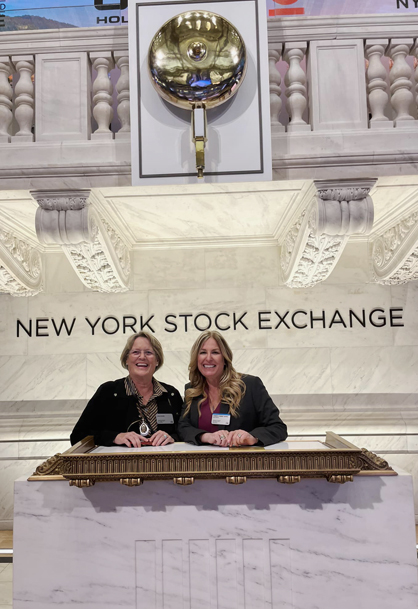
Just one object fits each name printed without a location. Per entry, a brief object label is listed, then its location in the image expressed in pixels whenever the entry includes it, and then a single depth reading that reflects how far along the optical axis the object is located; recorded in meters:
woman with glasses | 3.41
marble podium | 2.78
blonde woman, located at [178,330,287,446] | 3.35
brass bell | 4.02
